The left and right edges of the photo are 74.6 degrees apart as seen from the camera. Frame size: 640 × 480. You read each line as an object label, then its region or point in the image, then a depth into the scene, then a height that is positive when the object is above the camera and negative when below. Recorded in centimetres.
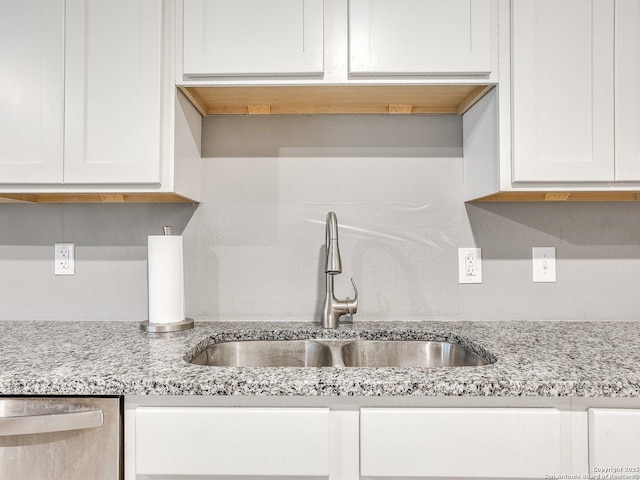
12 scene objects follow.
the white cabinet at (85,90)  125 +46
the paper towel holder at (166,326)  135 -27
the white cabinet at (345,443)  88 -42
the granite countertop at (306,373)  88 -29
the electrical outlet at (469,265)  156 -7
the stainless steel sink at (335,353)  138 -36
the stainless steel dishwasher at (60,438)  87 -41
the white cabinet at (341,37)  125 +62
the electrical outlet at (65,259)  158 -6
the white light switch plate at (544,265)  156 -7
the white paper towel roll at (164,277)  134 -11
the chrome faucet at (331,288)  137 -15
